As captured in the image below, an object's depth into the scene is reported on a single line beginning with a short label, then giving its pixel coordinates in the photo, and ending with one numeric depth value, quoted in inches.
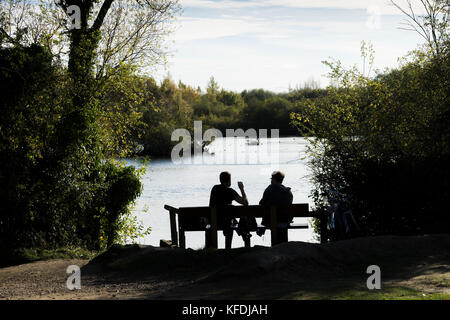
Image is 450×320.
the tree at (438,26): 613.2
